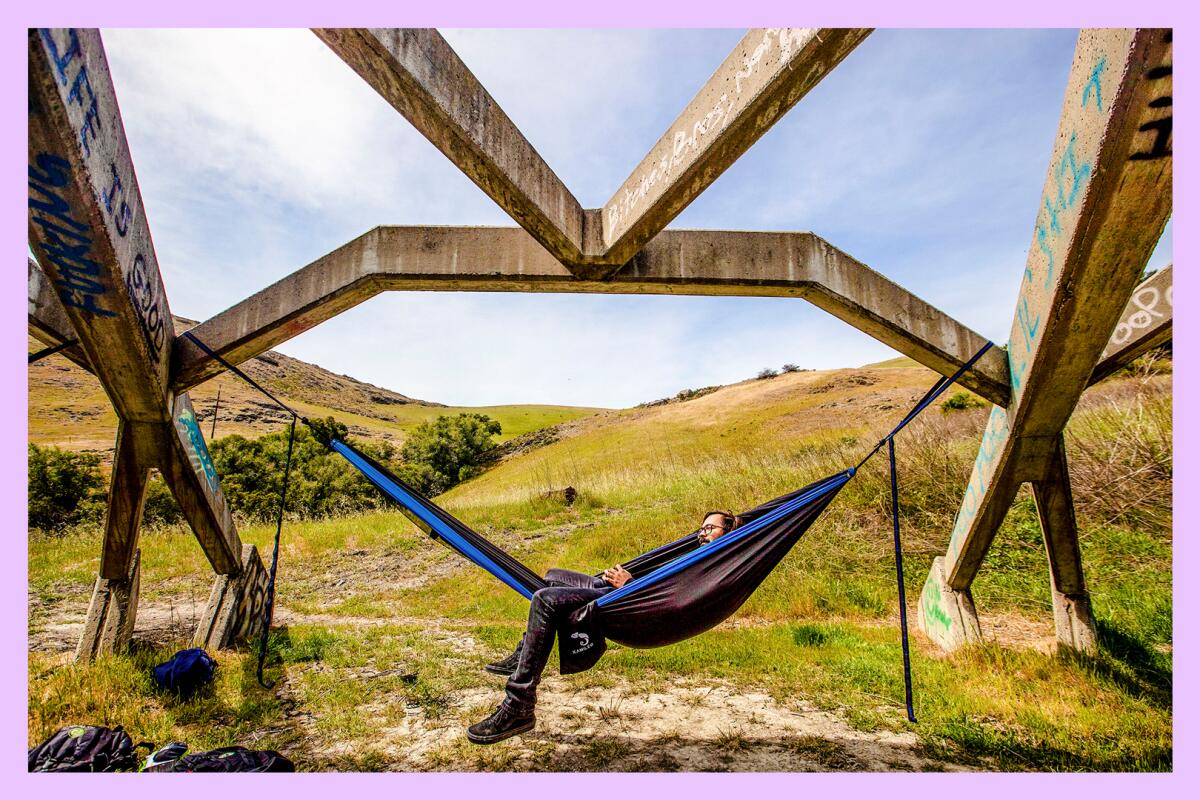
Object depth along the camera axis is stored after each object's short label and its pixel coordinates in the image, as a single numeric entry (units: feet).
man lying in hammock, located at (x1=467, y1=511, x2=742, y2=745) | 7.23
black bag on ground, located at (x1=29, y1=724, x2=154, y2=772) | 6.93
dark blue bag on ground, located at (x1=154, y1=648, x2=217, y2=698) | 9.72
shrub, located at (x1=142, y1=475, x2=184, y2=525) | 38.52
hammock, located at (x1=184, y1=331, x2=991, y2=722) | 7.72
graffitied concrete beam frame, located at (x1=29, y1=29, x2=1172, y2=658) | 5.68
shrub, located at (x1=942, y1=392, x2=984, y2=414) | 48.33
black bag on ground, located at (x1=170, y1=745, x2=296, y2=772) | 6.75
